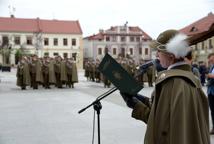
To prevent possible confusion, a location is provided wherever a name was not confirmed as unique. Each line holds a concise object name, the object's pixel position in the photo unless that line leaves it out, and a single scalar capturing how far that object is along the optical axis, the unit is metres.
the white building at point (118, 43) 81.81
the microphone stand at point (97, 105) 3.81
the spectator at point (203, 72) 23.67
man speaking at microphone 2.84
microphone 3.69
